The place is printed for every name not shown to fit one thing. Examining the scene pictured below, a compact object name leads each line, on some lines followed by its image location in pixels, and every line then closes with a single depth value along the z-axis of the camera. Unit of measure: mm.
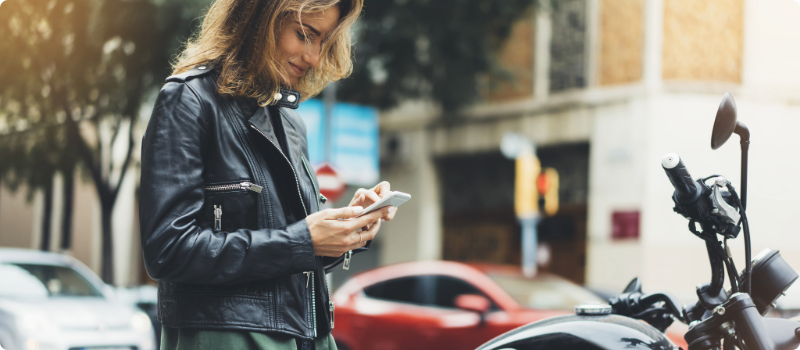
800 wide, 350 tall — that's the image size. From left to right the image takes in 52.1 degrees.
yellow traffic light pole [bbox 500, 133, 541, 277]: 13630
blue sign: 12492
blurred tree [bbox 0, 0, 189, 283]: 11180
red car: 7039
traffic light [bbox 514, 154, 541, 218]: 13750
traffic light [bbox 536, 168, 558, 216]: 13766
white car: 7234
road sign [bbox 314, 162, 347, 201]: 9805
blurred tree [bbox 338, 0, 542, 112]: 12016
